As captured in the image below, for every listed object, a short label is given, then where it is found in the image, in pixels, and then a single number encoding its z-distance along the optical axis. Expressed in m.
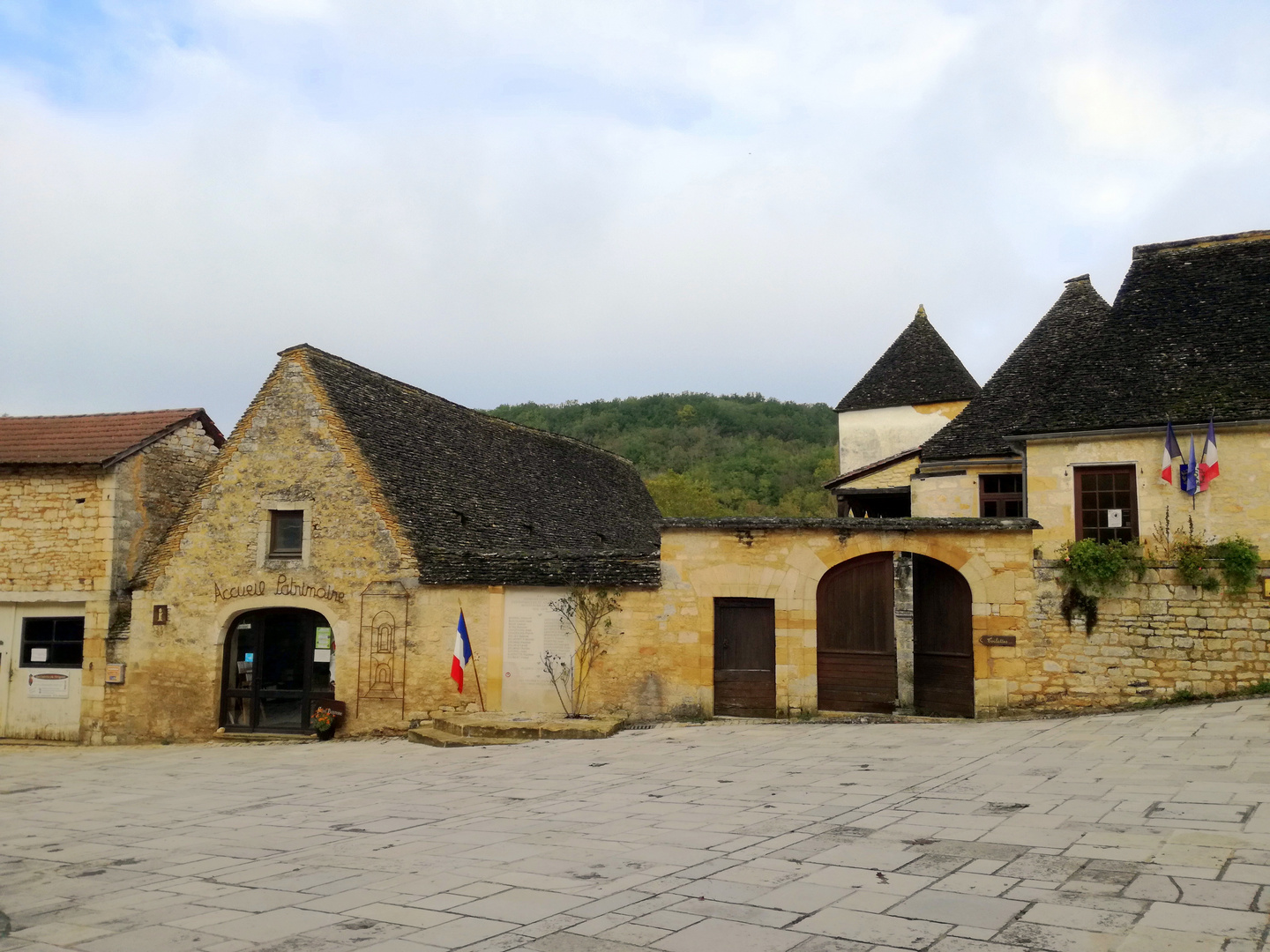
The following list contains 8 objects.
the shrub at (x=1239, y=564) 13.05
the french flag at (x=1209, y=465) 13.68
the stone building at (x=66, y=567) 17.56
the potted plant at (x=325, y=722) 16.27
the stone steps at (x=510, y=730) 13.96
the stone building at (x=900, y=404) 24.80
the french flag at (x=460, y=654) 15.45
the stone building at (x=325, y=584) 16.05
